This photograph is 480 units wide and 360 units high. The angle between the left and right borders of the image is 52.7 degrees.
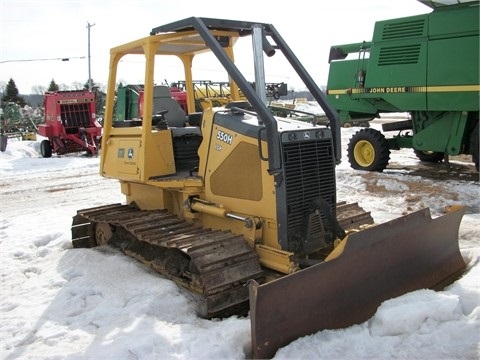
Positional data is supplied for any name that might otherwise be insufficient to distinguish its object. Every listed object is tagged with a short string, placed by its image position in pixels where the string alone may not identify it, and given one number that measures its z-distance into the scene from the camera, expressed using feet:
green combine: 30.73
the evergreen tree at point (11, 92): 176.65
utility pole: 104.53
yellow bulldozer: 12.03
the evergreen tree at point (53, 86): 187.13
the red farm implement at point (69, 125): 56.34
